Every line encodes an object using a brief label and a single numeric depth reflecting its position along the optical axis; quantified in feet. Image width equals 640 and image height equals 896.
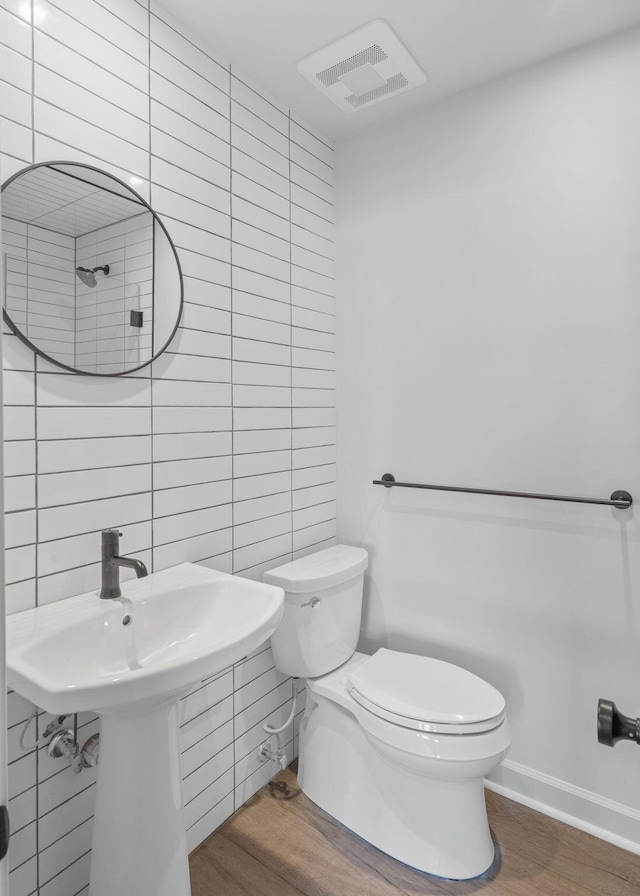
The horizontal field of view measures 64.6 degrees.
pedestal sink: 3.08
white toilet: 4.58
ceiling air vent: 5.05
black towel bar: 4.92
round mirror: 3.78
